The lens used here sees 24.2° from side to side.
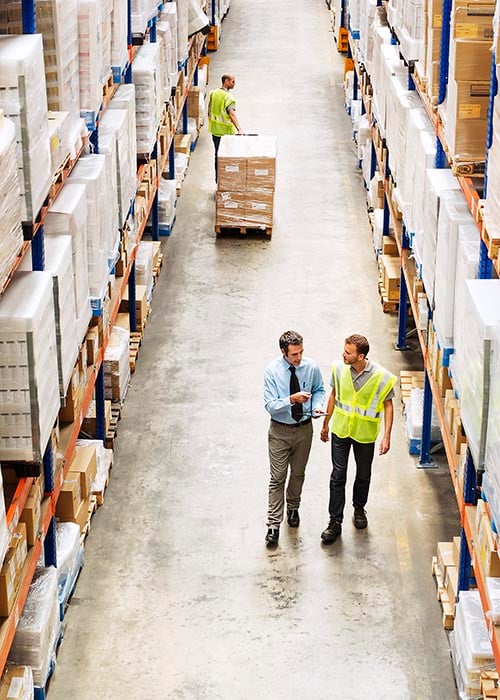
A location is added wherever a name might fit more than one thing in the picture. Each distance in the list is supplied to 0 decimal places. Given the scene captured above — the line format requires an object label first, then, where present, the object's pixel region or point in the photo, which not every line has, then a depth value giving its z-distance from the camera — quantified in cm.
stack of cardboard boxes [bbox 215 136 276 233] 1558
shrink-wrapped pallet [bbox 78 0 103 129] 867
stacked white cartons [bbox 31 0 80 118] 763
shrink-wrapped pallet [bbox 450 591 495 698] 722
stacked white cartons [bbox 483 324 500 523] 593
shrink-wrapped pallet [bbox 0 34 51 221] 625
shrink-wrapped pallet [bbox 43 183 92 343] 785
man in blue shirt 877
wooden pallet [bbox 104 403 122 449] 1065
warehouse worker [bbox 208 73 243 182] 1712
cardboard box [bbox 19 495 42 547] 711
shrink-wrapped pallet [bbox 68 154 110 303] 866
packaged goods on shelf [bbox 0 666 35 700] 673
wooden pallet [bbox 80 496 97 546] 916
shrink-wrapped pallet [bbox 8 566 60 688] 721
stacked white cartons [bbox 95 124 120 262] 951
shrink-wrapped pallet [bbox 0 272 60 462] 628
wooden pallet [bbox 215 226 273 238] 1585
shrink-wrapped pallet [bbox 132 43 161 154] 1225
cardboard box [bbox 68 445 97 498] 901
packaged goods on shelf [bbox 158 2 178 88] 1491
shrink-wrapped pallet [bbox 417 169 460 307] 848
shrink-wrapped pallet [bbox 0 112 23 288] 590
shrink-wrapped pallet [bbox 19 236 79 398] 717
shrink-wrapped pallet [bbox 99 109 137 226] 998
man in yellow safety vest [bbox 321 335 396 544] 882
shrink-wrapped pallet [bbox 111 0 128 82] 1028
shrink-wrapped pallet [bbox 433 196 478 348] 774
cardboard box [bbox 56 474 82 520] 873
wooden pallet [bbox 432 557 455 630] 823
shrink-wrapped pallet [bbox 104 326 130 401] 1100
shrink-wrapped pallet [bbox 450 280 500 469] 620
